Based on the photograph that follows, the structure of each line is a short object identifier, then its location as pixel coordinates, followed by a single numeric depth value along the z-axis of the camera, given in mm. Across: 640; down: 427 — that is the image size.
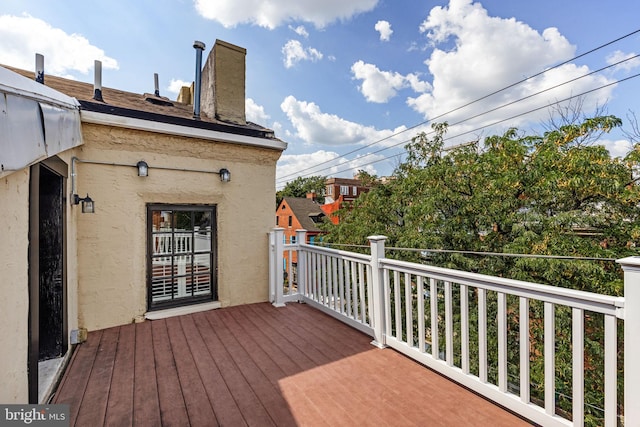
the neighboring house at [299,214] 26047
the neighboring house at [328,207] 23025
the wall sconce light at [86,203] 3119
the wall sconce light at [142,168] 3564
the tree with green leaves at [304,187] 43875
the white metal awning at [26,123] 1066
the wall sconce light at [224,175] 4125
